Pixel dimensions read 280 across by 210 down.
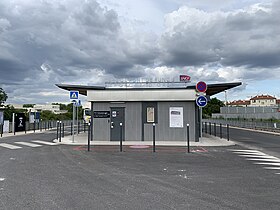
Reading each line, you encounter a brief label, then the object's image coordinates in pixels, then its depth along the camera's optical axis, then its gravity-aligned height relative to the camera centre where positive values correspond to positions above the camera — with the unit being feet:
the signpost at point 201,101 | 42.43 +2.95
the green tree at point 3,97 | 162.67 +14.96
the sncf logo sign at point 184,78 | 55.27 +9.41
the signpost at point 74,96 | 46.48 +4.35
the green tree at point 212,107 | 305.30 +13.74
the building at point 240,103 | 483.10 +30.45
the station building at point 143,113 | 49.14 +1.08
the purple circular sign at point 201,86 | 44.19 +5.80
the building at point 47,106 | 428.56 +23.38
